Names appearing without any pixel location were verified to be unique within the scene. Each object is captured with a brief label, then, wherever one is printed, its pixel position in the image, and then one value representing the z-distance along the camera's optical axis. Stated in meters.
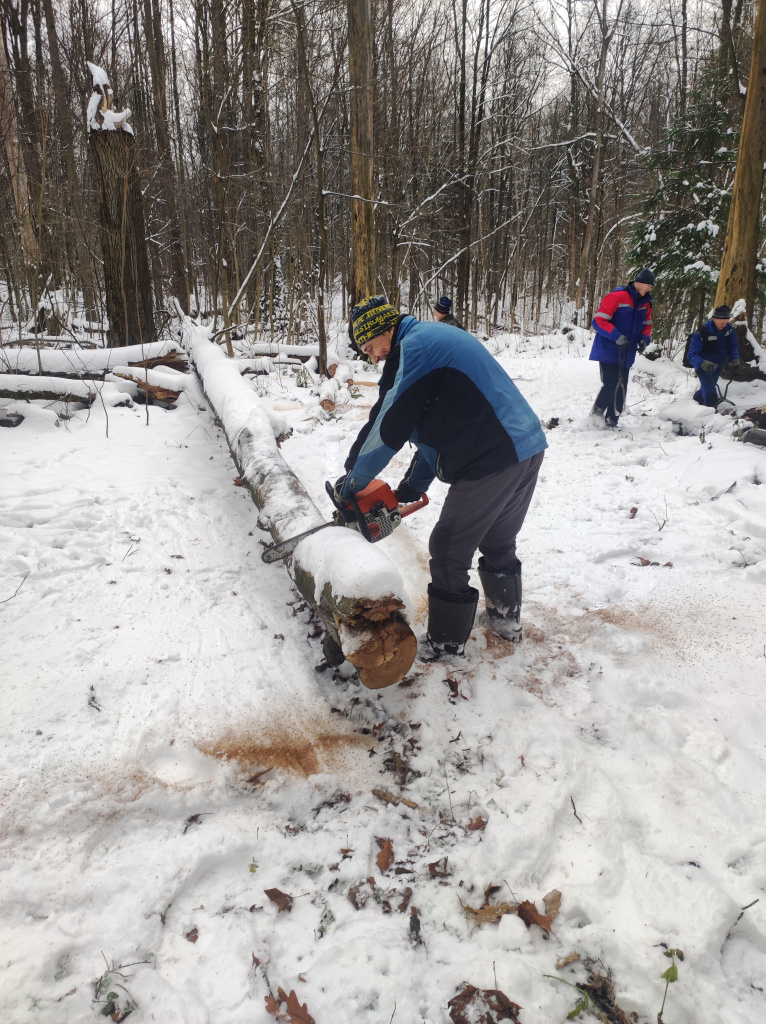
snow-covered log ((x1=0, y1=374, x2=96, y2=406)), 5.23
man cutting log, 2.52
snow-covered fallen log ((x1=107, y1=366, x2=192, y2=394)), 6.53
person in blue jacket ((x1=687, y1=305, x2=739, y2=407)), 6.63
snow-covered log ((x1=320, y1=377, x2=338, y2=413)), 7.07
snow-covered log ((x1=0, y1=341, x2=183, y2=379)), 6.11
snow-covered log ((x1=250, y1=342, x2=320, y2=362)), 9.33
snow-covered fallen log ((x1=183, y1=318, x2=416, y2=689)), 2.39
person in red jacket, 6.16
